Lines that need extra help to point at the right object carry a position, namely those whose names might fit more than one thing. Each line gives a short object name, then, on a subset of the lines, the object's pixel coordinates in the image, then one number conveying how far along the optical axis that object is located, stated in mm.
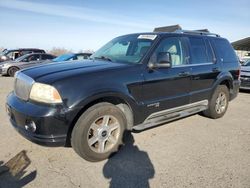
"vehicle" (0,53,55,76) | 11193
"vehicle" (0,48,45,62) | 13500
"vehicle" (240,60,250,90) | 7489
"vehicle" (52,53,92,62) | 9677
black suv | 2444
